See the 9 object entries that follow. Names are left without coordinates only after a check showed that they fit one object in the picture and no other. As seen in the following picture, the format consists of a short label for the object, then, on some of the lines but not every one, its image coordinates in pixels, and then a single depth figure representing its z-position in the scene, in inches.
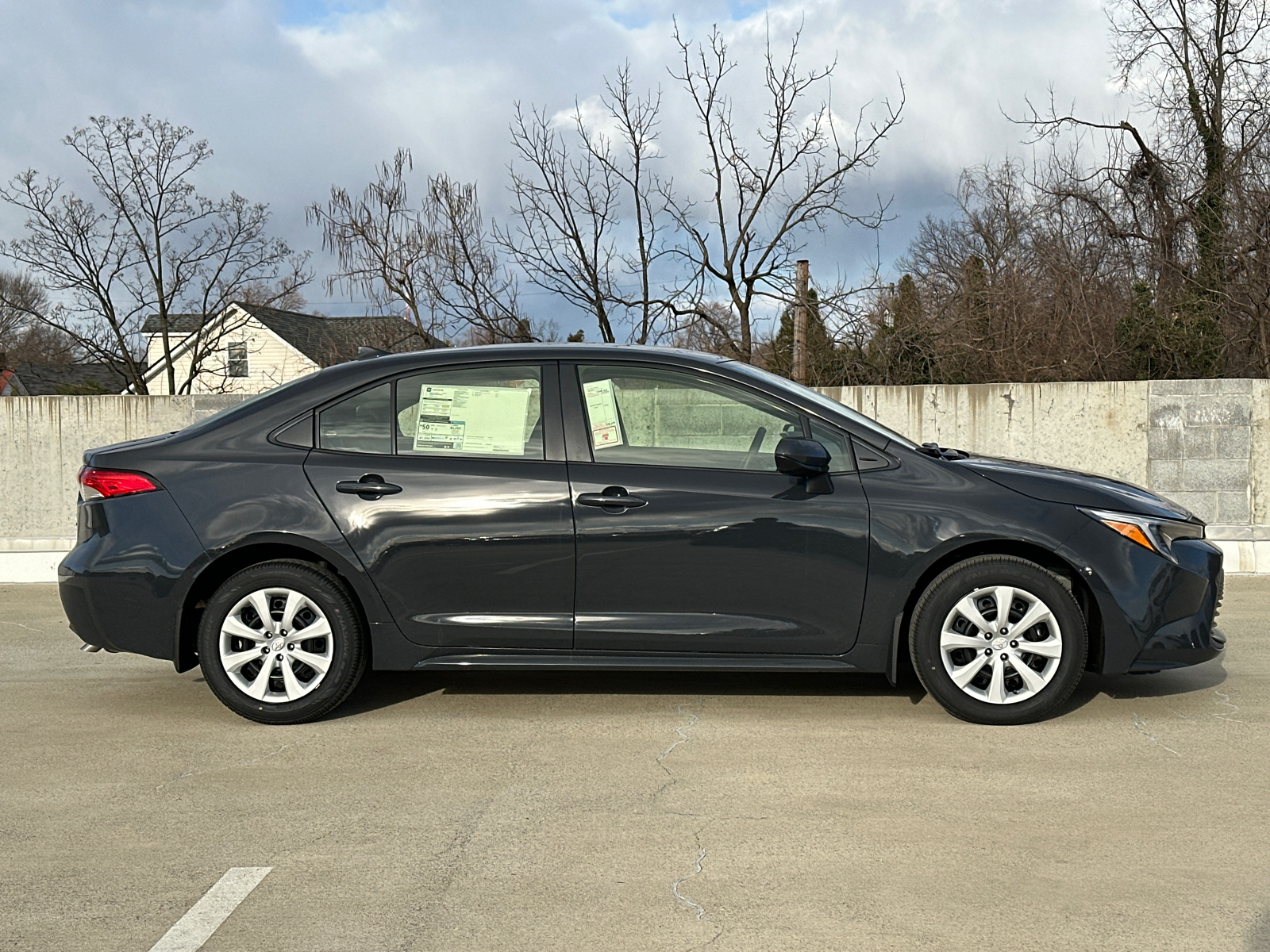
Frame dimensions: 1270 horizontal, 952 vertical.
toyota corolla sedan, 205.6
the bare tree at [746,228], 671.8
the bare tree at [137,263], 1034.7
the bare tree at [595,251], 682.8
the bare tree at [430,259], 717.9
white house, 763.4
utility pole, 657.0
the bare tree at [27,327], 1161.3
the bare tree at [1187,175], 812.0
